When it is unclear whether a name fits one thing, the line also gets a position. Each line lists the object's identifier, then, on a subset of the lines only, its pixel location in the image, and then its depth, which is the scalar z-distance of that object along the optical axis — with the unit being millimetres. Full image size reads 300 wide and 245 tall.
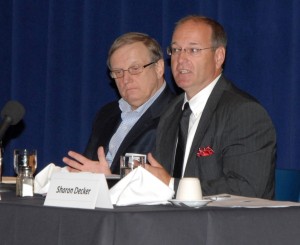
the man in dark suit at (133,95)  6470
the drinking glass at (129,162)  4291
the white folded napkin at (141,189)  3748
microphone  4549
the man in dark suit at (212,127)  4899
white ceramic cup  3754
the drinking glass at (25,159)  4902
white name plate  3440
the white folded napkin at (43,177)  4562
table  3161
